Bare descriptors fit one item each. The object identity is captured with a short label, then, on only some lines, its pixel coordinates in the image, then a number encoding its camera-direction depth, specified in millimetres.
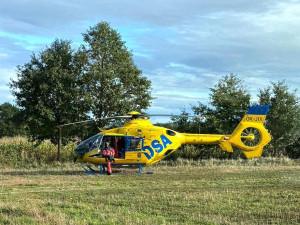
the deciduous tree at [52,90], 23969
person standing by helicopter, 19578
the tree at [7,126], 53594
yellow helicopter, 19969
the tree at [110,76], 24875
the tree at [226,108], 27406
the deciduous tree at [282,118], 27312
